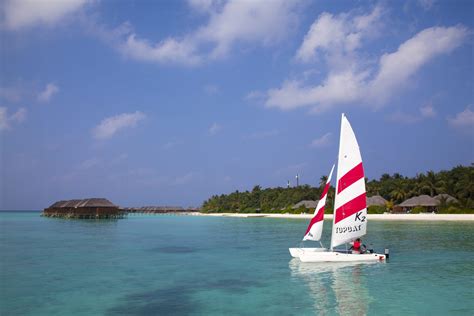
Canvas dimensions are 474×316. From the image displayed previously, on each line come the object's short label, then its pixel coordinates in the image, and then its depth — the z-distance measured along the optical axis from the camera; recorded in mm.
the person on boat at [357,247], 22734
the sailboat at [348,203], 21312
